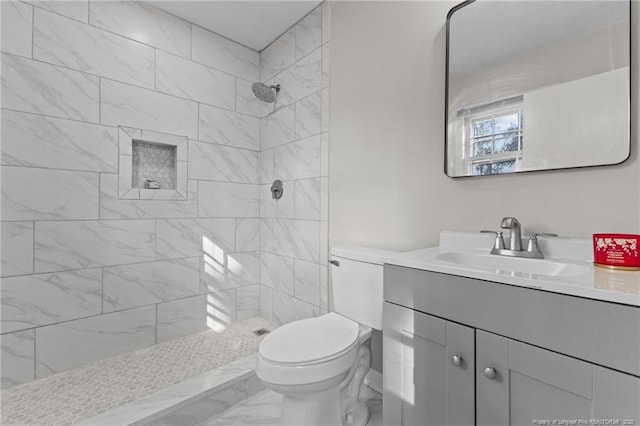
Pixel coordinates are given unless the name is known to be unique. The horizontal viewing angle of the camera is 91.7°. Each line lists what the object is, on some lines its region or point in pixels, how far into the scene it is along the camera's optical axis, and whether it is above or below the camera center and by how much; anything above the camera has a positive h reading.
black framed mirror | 1.05 +0.51
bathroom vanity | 0.71 -0.34
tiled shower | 1.73 +0.20
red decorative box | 0.92 -0.10
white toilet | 1.21 -0.56
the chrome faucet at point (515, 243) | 1.15 -0.10
